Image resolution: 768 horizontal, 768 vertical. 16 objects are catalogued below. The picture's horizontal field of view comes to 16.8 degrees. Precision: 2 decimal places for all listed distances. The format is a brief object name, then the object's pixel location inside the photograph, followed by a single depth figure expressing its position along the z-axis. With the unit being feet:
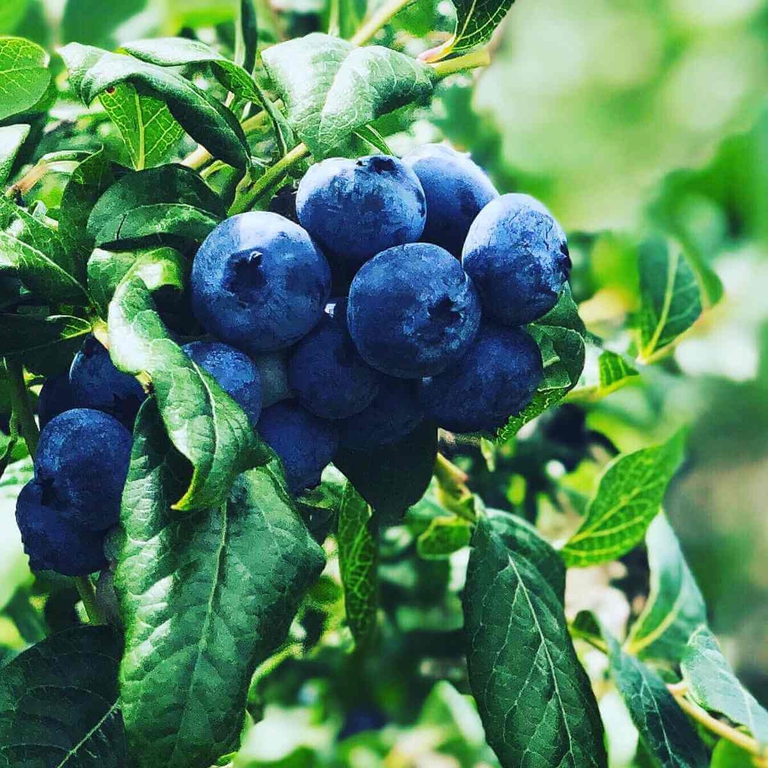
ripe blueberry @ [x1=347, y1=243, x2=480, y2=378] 1.01
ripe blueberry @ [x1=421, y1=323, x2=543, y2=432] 1.04
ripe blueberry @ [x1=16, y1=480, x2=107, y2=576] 1.03
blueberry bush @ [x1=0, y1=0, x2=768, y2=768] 0.97
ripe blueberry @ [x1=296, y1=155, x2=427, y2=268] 1.03
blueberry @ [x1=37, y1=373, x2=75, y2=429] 1.06
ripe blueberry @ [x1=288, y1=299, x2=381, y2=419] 1.03
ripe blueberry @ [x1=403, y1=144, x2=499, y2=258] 1.06
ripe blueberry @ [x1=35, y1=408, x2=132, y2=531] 1.01
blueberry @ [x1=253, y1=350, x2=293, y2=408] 1.04
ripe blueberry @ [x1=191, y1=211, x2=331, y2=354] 1.01
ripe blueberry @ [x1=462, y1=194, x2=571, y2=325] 1.03
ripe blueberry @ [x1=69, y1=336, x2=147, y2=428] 1.03
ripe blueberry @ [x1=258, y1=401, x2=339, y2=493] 1.04
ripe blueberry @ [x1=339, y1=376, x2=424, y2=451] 1.06
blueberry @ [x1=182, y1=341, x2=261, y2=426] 1.00
